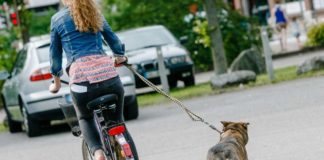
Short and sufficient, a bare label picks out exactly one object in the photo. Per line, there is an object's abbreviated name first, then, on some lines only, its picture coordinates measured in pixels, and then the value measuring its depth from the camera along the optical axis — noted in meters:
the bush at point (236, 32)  30.22
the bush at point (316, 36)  32.41
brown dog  6.98
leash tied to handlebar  7.99
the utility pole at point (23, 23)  24.08
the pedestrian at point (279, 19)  37.16
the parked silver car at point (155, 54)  23.03
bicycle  7.06
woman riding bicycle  7.17
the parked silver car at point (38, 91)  15.01
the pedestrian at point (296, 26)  32.29
